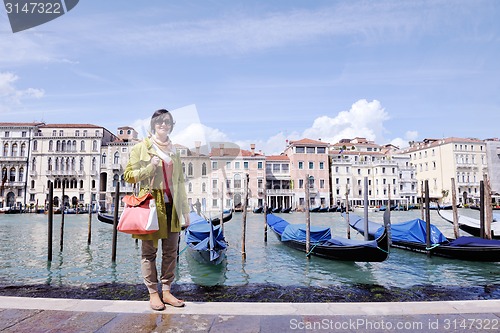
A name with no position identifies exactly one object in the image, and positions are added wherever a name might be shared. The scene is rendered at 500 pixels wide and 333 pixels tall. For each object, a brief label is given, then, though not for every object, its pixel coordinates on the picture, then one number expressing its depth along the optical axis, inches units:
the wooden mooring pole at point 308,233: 343.8
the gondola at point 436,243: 305.7
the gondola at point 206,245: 283.5
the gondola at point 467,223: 492.7
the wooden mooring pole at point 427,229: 347.3
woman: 104.3
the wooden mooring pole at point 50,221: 314.4
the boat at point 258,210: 1379.2
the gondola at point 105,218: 717.1
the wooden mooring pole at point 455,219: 410.0
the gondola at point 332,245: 270.7
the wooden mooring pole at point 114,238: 315.6
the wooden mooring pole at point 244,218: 327.9
